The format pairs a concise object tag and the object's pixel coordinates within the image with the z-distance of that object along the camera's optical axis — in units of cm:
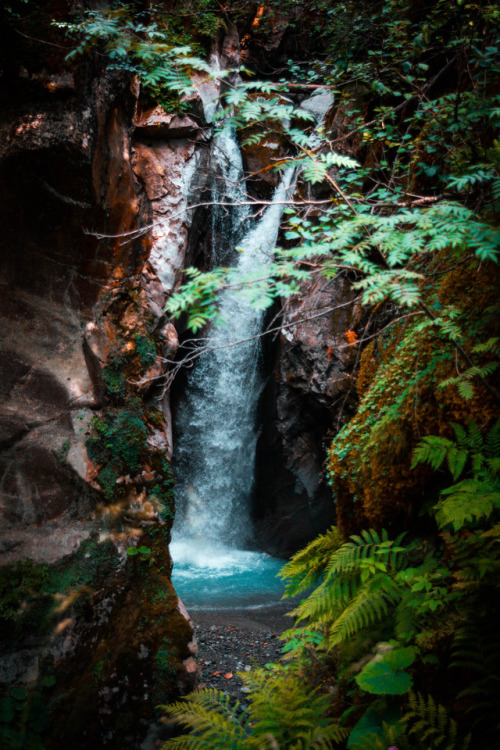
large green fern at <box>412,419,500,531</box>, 210
